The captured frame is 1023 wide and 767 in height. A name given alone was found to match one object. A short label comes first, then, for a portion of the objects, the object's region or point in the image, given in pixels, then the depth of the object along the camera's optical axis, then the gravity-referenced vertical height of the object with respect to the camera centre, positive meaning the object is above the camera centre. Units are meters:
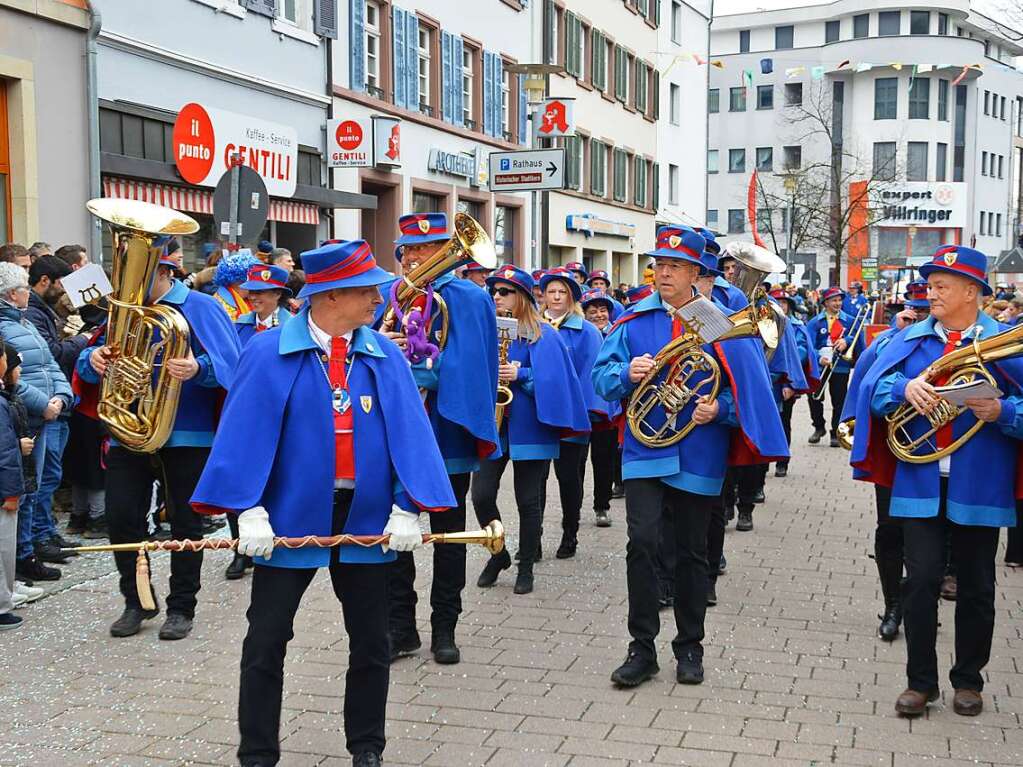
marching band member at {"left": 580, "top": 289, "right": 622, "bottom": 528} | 10.04 -1.33
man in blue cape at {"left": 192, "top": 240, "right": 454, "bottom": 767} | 4.41 -0.60
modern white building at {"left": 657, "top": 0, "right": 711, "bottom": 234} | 43.66 +6.53
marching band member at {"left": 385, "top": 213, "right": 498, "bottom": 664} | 6.30 -0.53
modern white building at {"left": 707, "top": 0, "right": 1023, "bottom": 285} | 69.06 +9.82
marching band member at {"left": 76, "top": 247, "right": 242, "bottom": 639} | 6.71 -0.89
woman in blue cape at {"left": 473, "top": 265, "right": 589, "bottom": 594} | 8.02 -0.68
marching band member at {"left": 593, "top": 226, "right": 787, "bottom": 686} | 5.96 -0.78
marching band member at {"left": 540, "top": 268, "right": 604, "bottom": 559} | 8.95 -0.48
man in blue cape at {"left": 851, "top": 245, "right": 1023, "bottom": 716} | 5.45 -0.84
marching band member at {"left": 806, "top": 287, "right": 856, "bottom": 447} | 15.70 -0.54
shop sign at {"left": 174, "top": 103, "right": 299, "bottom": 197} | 16.70 +2.06
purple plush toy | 6.21 -0.17
